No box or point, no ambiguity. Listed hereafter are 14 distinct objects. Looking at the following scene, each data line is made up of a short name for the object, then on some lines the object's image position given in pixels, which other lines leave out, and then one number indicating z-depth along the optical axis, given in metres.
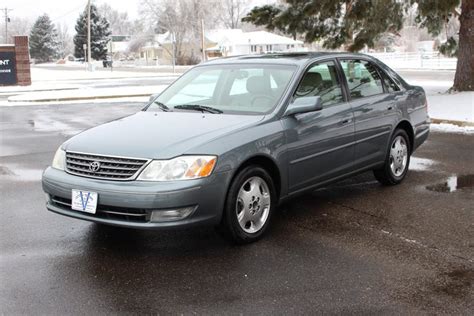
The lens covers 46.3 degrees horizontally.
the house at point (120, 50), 97.24
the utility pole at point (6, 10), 97.47
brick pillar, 27.33
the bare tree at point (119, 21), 139.12
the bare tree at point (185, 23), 71.12
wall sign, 27.27
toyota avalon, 4.25
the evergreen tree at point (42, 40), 98.75
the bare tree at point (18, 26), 136.62
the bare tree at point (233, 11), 96.56
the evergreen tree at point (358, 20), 15.16
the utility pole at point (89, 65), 50.78
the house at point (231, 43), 71.38
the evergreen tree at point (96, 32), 83.06
